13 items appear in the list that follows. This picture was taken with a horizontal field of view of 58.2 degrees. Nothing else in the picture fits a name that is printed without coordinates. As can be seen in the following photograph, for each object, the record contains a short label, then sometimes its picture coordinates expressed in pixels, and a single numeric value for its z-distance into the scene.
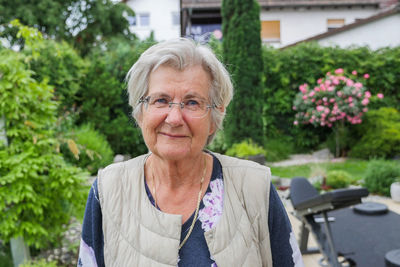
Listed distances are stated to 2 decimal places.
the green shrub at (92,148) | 6.33
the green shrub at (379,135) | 8.53
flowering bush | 9.04
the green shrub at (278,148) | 9.32
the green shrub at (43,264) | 2.62
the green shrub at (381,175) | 5.69
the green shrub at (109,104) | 8.62
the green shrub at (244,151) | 6.89
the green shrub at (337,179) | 5.95
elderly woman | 1.25
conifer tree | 8.77
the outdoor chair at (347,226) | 2.74
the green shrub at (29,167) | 2.60
